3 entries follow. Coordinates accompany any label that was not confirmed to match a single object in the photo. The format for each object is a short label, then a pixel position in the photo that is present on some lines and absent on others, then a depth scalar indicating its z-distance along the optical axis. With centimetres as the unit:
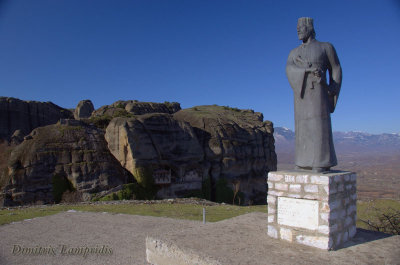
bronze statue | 582
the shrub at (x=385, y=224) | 947
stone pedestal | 522
